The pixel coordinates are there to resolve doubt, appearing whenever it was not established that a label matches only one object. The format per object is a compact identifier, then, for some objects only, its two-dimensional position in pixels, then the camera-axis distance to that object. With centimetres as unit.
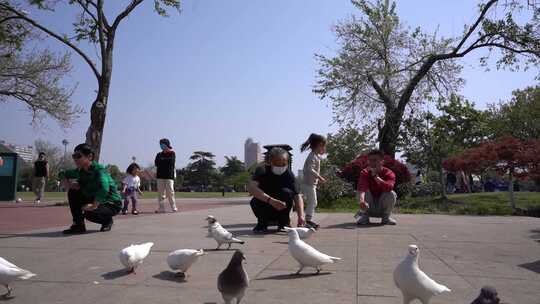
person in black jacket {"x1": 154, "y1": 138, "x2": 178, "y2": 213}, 1157
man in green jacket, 697
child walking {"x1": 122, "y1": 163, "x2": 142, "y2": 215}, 1171
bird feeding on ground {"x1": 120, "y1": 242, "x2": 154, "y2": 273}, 413
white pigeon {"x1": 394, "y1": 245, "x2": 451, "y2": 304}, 297
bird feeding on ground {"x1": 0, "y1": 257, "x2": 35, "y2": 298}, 344
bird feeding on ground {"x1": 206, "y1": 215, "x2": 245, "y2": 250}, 521
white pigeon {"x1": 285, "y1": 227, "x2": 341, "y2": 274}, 407
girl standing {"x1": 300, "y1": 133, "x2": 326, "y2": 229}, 761
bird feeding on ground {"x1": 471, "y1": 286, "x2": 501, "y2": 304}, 245
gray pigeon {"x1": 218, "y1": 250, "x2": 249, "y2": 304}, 313
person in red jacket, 809
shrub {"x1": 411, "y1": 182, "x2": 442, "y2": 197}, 2550
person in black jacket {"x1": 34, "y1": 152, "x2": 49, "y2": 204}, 1698
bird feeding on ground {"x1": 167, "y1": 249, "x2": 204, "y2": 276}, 398
